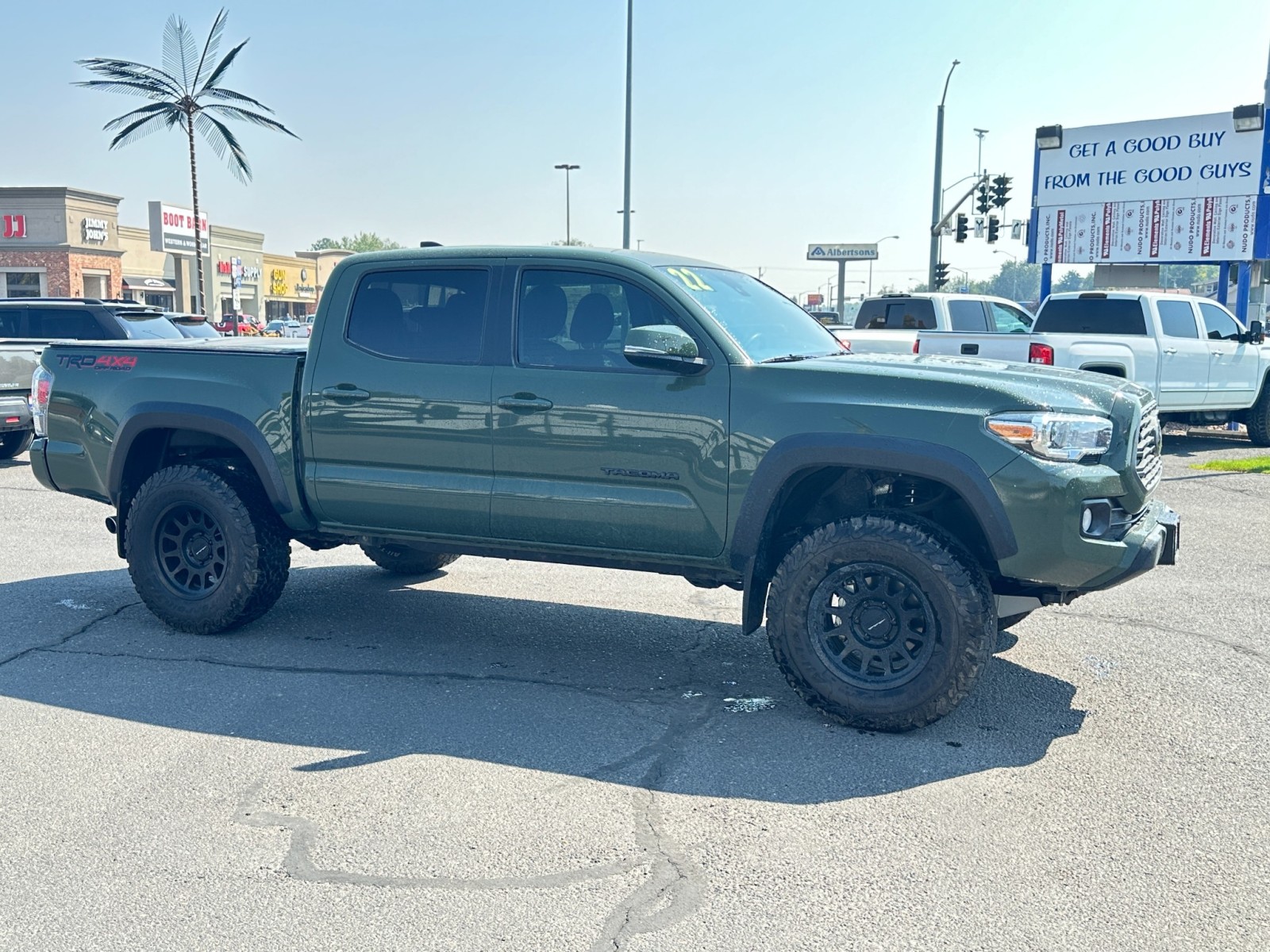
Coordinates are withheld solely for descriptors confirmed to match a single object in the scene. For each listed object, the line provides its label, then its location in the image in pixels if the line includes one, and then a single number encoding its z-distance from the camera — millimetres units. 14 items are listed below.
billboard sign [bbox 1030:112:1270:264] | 20609
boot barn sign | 47062
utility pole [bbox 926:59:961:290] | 33875
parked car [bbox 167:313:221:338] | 15672
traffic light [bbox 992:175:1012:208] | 33562
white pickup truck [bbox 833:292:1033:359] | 16750
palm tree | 30953
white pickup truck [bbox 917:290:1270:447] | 13828
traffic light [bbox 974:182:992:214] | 35438
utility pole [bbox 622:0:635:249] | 27172
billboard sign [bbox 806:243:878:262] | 61766
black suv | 14312
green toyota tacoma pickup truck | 4625
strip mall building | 44125
